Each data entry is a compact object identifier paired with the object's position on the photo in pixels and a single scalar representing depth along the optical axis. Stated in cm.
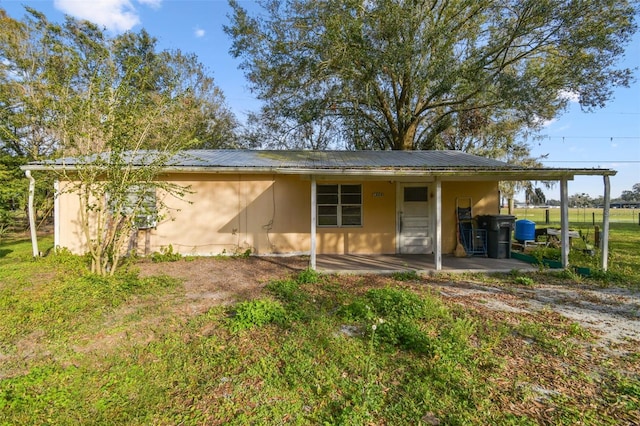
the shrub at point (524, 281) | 617
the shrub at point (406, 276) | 654
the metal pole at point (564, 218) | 706
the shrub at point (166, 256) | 816
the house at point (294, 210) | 869
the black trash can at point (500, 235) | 831
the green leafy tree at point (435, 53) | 952
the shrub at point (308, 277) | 620
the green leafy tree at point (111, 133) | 604
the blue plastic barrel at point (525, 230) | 962
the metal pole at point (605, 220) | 669
